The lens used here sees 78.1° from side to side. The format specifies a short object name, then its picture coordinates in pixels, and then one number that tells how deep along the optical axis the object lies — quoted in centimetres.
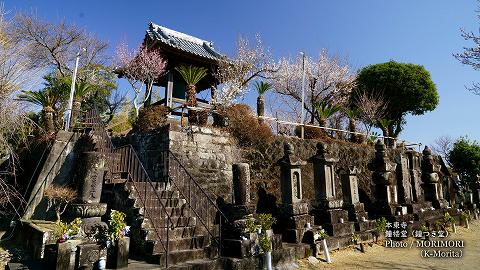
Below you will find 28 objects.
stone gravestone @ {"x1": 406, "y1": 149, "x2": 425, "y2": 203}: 1475
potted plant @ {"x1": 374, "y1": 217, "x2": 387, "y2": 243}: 1113
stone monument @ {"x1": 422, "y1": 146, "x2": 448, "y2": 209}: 1548
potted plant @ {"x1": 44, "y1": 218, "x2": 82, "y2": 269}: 524
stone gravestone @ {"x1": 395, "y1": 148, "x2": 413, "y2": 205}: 1373
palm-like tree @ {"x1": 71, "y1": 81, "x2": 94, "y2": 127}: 1424
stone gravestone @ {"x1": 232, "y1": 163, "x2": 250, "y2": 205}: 801
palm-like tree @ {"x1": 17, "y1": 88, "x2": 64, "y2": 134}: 1272
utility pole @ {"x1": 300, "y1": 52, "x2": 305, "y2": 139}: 1532
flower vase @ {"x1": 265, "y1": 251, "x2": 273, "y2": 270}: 688
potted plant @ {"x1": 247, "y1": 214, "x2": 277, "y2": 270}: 698
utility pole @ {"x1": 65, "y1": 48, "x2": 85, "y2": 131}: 1394
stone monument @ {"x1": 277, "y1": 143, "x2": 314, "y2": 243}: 895
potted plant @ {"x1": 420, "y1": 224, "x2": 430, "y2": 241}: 1167
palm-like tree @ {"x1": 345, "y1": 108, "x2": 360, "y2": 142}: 1814
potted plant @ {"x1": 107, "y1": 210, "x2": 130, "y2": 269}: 568
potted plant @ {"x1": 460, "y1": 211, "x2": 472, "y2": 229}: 1462
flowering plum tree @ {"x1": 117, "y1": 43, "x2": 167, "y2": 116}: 1628
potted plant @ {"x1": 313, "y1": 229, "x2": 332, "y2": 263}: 843
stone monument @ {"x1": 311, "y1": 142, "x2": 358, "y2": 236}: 1008
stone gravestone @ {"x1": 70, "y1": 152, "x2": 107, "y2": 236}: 615
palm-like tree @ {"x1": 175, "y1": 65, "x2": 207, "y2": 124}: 1189
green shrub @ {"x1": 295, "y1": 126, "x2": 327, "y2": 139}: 1584
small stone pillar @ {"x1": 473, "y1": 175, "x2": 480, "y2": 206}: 2094
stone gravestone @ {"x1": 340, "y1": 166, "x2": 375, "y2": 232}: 1103
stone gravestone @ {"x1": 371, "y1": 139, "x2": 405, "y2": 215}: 1263
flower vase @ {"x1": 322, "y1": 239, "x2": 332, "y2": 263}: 840
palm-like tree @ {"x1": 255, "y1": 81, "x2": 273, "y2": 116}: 1449
